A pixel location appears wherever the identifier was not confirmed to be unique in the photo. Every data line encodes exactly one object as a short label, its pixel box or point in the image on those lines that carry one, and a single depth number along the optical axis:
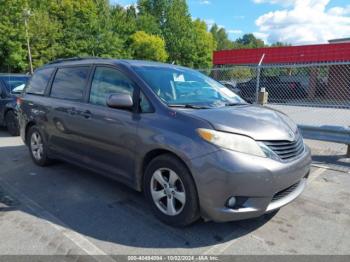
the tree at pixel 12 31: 30.11
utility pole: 26.30
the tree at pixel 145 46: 46.25
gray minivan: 3.14
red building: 16.77
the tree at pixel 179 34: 57.34
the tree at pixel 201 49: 58.81
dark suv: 8.69
